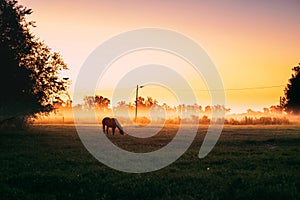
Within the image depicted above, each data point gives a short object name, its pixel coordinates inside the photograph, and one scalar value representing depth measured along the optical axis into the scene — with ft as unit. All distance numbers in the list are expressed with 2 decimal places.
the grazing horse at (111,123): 173.76
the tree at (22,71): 139.54
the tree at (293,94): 293.02
